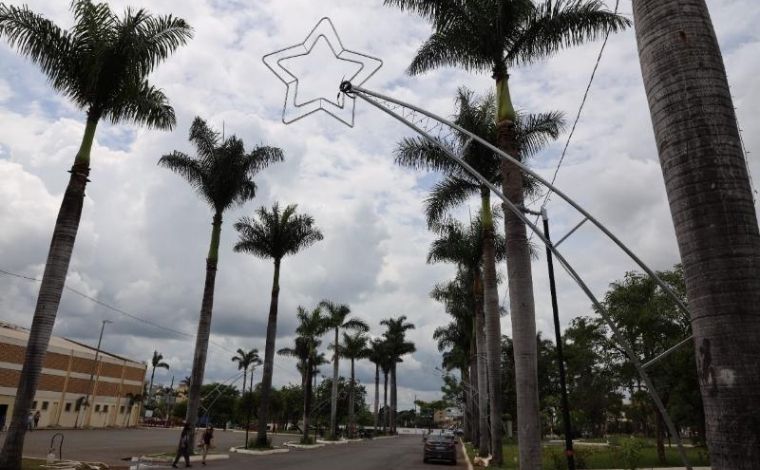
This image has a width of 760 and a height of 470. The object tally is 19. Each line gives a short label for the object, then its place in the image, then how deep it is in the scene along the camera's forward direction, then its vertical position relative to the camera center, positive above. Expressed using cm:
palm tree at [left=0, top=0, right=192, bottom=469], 1411 +928
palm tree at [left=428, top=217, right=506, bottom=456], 2944 +877
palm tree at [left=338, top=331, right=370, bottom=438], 5909 +733
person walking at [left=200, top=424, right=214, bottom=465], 2153 -83
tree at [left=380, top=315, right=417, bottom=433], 7381 +1053
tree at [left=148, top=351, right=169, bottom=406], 9475 +840
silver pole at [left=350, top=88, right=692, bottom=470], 536 +158
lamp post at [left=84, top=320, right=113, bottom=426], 5669 +242
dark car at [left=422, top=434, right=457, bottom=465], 2695 -136
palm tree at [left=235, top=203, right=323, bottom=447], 3525 +1099
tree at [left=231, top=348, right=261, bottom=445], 9269 +932
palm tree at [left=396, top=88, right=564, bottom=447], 2067 +970
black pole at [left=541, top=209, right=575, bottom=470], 749 +99
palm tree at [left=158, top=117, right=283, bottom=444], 2733 +1199
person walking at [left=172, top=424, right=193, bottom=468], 1942 -108
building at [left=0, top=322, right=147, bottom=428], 4722 +294
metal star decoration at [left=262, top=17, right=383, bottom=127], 739 +449
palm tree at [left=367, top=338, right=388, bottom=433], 7425 +816
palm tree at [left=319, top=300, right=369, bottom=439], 5150 +857
